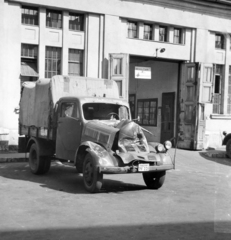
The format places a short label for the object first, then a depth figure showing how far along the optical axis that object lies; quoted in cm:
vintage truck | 798
